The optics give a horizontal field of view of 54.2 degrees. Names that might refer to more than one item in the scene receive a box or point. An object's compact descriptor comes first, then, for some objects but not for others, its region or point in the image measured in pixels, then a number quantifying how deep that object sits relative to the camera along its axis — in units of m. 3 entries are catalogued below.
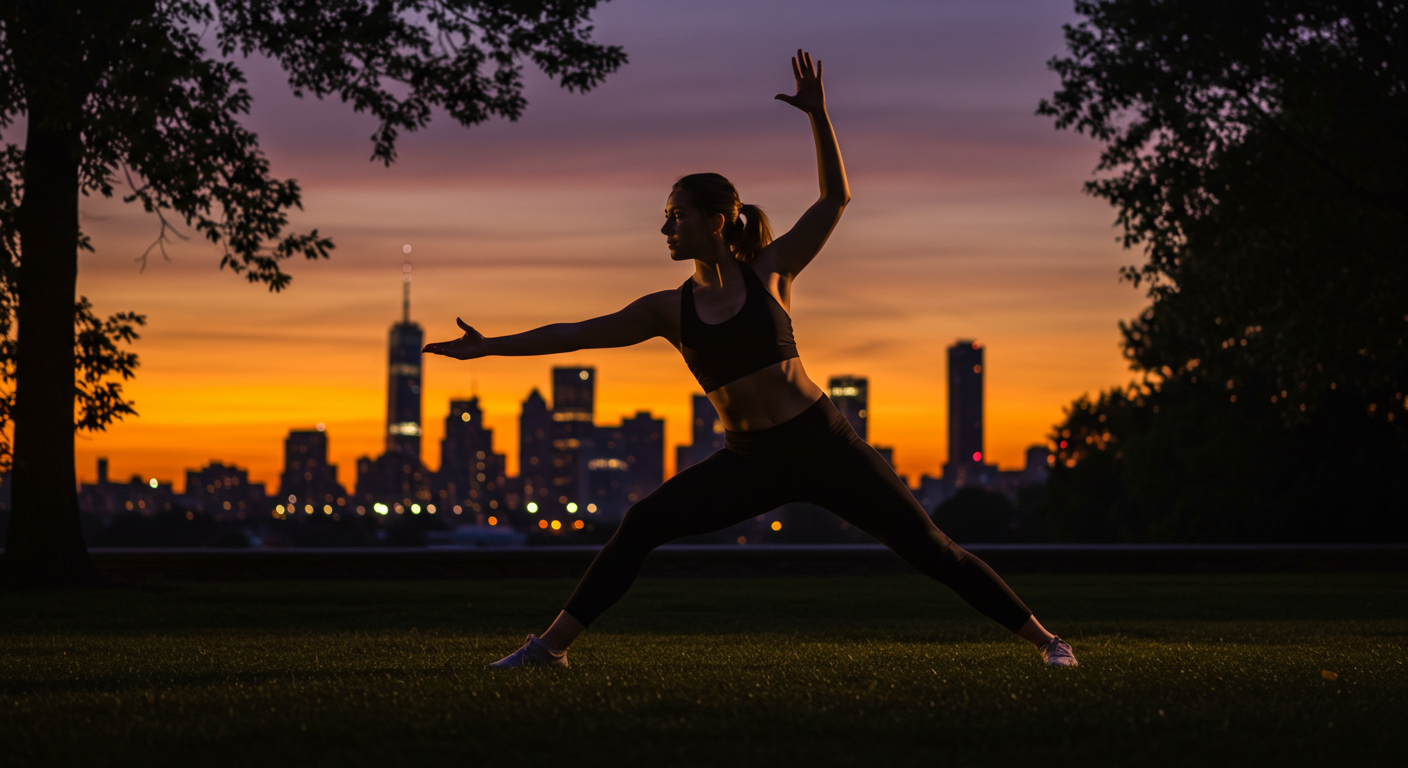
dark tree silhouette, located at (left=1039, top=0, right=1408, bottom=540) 17.33
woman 4.76
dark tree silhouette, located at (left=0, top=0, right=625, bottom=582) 12.35
